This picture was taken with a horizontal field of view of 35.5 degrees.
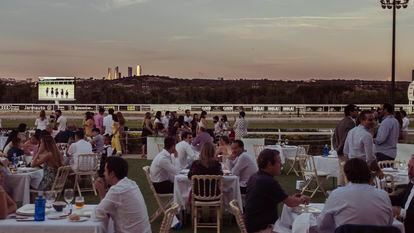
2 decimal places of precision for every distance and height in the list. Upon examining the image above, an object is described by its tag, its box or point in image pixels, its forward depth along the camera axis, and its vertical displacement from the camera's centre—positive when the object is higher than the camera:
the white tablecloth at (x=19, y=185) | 10.08 -1.40
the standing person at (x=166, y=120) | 23.36 -0.88
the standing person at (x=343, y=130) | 12.10 -0.64
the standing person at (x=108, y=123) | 21.14 -0.88
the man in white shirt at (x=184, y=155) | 11.79 -1.09
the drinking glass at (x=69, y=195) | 6.26 -0.96
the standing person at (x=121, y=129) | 21.28 -1.09
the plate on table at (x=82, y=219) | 5.75 -1.10
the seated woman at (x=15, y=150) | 11.87 -1.00
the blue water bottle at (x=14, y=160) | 11.27 -1.13
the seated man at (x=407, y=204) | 6.11 -1.09
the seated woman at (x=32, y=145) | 12.79 -1.01
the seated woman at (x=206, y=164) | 9.16 -0.97
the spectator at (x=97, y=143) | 15.58 -1.13
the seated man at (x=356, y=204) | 4.80 -0.81
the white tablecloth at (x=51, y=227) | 5.57 -1.13
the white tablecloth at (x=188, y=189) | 9.61 -1.39
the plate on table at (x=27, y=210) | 5.97 -1.08
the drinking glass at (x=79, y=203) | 6.34 -1.05
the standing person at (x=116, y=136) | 20.73 -1.30
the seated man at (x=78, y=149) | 12.95 -1.07
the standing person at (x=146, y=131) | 21.98 -1.20
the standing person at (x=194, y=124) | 22.62 -1.01
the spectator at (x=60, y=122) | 20.94 -0.85
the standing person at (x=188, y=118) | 24.24 -0.84
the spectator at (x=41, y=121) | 20.20 -0.81
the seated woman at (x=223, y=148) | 12.35 -1.03
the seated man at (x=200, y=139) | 15.00 -1.01
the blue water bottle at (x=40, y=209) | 5.75 -1.01
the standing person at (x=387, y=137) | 11.54 -0.74
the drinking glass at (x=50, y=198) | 6.33 -1.00
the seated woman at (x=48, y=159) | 10.29 -1.01
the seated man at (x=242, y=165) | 10.05 -1.07
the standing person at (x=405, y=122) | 20.69 -0.86
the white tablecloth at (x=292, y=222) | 5.64 -1.15
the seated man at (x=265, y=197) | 5.74 -0.90
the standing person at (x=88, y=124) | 18.25 -0.81
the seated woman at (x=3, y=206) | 5.73 -0.98
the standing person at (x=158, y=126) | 21.07 -0.97
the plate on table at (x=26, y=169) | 10.48 -1.19
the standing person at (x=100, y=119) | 21.61 -0.79
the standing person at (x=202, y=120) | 22.11 -0.83
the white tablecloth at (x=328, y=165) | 13.22 -1.42
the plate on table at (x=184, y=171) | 10.20 -1.21
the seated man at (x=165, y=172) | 9.91 -1.17
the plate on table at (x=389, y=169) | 10.31 -1.18
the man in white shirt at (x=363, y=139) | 10.47 -0.71
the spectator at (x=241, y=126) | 23.18 -1.09
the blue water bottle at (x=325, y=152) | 14.02 -1.23
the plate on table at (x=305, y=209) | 6.16 -1.09
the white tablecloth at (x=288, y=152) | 17.93 -1.55
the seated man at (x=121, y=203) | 5.67 -0.94
